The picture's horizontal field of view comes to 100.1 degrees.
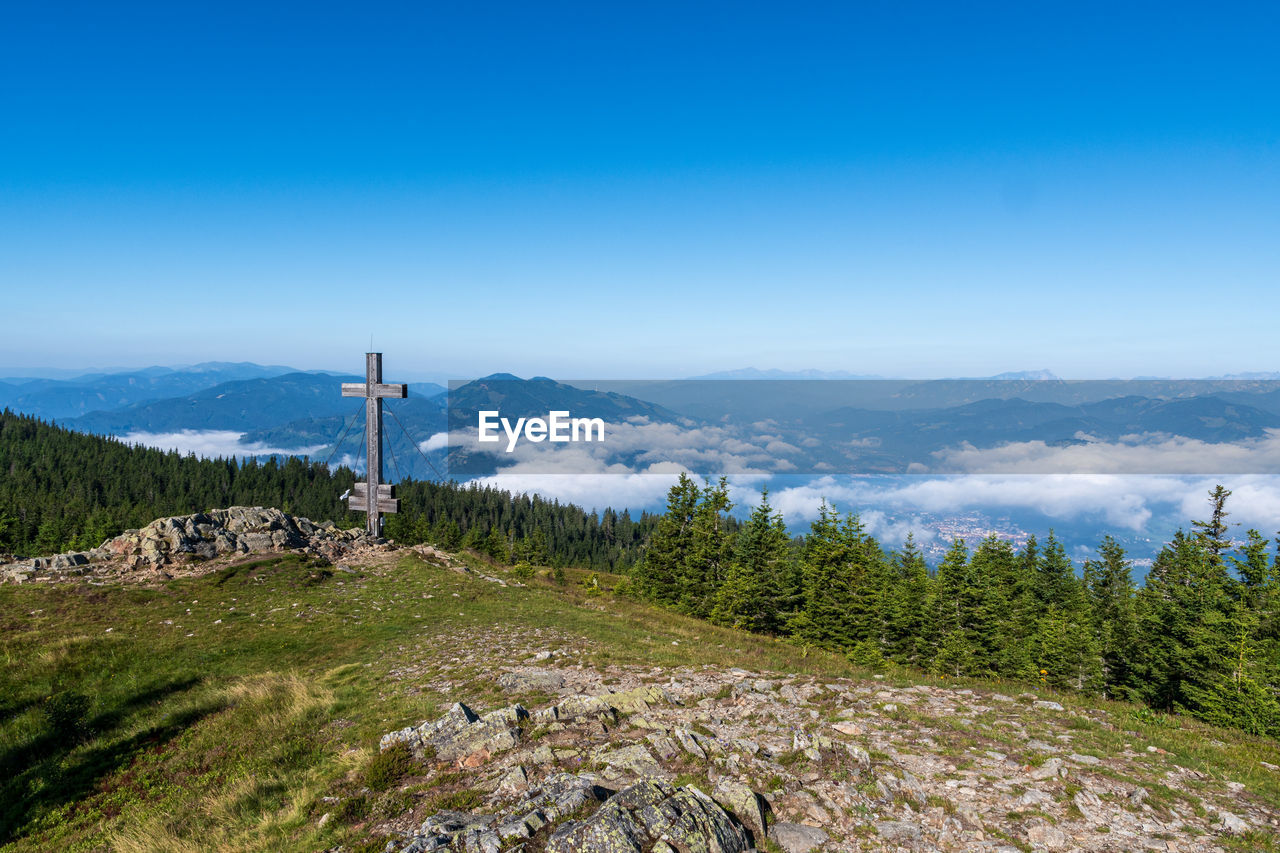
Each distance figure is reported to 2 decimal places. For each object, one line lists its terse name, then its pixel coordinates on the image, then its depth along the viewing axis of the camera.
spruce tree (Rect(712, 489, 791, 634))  36.75
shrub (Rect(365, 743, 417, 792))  8.38
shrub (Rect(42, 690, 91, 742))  11.54
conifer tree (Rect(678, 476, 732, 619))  40.22
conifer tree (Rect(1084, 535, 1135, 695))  40.50
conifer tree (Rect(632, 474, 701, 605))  42.56
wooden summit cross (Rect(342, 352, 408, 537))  28.08
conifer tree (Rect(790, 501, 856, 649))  34.59
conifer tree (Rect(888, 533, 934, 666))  33.75
